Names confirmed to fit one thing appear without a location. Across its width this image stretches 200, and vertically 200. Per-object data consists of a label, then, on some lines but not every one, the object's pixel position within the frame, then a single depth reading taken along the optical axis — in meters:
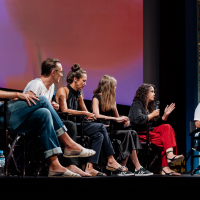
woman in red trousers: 6.16
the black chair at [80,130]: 5.24
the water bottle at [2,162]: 5.39
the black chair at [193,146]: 6.18
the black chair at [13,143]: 3.97
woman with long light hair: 5.97
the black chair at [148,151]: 6.36
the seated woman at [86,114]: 5.40
